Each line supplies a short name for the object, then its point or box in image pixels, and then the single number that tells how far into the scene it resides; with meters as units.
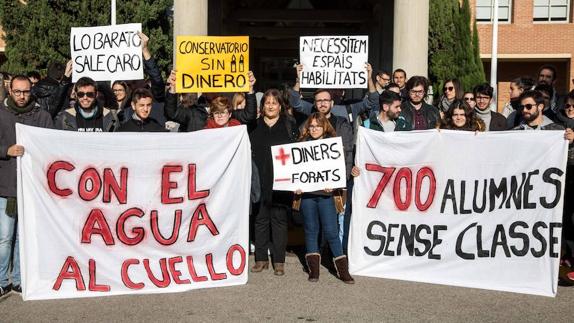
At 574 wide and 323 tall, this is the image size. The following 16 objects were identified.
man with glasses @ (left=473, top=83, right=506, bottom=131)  8.09
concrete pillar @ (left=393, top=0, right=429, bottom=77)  12.61
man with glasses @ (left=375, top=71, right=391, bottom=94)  9.13
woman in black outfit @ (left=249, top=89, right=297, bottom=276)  7.36
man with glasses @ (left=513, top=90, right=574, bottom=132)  7.04
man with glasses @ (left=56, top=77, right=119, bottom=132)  6.84
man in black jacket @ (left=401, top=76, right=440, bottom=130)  7.99
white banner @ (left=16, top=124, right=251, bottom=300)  6.24
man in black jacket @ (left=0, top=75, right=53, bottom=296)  6.32
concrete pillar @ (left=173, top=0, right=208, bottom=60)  12.94
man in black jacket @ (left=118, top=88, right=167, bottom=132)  6.89
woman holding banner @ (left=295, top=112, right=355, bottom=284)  7.03
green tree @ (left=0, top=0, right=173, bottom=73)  18.70
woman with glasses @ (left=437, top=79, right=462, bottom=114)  8.95
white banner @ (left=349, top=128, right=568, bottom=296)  6.62
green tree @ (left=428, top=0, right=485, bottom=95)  21.03
